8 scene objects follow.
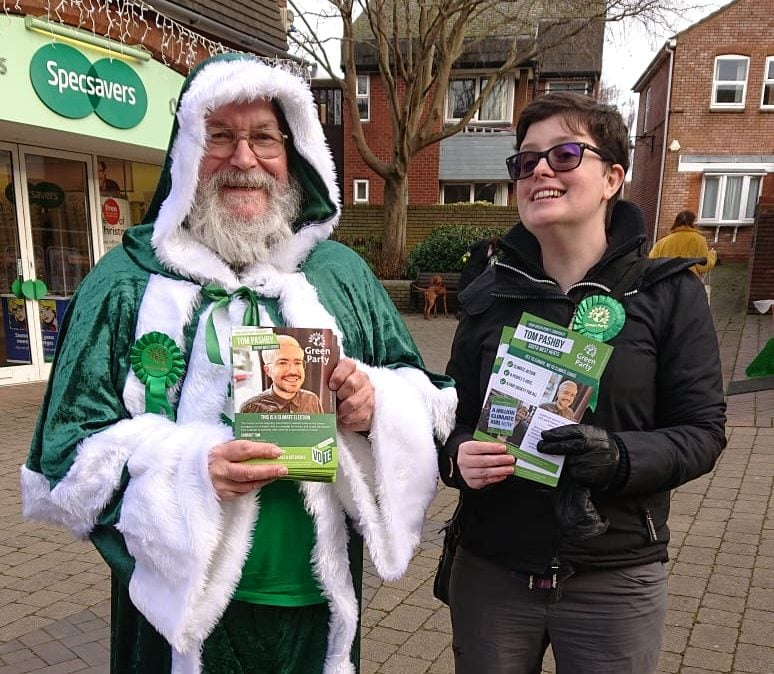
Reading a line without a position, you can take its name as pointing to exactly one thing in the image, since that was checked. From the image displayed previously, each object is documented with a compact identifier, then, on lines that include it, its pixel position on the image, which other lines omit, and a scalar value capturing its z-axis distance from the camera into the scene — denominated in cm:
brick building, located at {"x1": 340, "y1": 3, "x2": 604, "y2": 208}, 1975
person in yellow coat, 846
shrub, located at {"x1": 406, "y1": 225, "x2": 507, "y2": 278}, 1328
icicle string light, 596
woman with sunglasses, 152
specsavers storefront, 588
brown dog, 1223
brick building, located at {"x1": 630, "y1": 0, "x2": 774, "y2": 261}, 1822
